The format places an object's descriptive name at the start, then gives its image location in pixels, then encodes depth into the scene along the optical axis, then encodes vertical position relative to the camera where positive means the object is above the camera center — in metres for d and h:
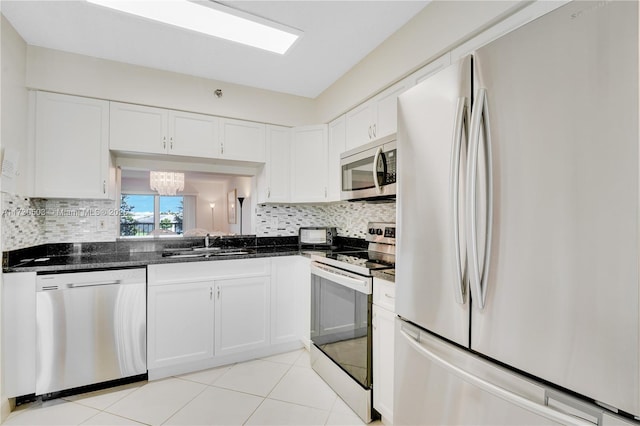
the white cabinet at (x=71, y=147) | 2.26 +0.52
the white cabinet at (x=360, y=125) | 2.36 +0.75
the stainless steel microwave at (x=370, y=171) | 1.89 +0.32
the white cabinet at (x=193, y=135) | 2.66 +0.73
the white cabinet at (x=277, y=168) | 3.04 +0.49
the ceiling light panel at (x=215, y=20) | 1.78 +1.24
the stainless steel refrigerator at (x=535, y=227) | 0.72 -0.03
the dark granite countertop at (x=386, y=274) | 1.62 -0.32
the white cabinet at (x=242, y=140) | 2.86 +0.73
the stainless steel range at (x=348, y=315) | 1.82 -0.68
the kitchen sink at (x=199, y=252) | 2.69 -0.34
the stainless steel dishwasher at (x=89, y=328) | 1.98 -0.77
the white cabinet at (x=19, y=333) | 1.90 -0.75
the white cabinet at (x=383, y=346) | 1.64 -0.72
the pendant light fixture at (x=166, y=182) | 2.87 +0.32
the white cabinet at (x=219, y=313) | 2.28 -0.79
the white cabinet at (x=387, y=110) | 2.07 +0.77
